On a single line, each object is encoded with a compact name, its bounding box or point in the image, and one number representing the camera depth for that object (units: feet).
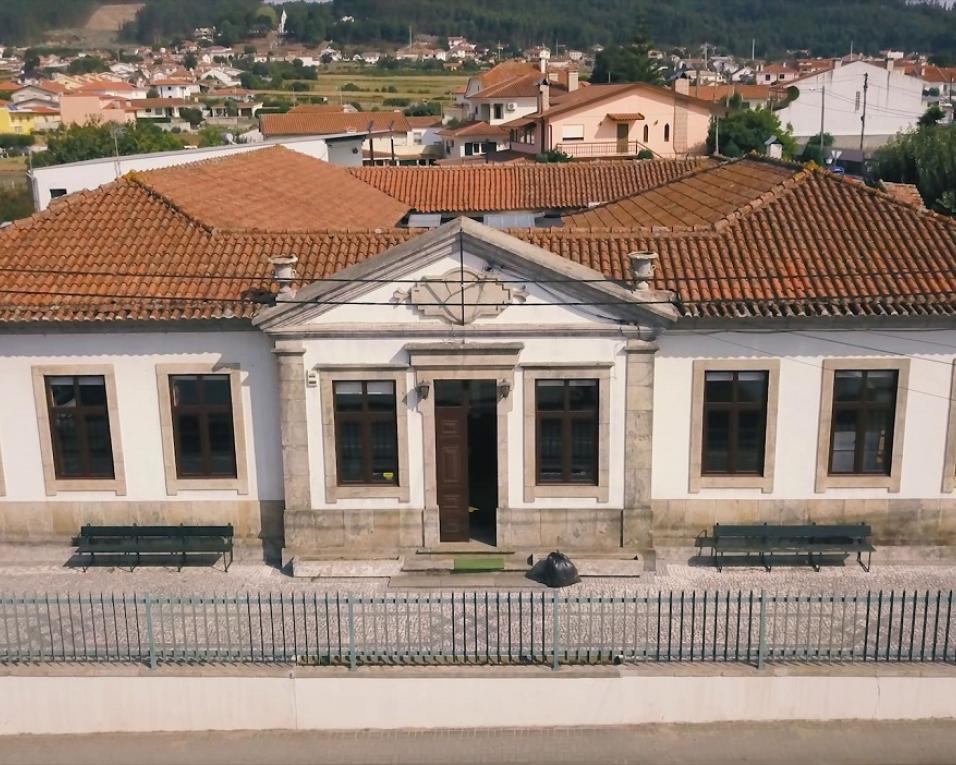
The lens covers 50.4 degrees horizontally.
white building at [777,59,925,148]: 257.55
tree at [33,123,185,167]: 206.39
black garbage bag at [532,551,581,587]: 51.06
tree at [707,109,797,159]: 200.23
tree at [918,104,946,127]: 195.21
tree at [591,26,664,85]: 310.24
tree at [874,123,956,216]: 114.52
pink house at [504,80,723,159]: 212.64
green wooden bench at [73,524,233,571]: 53.78
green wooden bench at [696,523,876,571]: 52.70
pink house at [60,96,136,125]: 380.17
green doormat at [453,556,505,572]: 52.70
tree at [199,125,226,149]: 257.71
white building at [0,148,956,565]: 50.98
